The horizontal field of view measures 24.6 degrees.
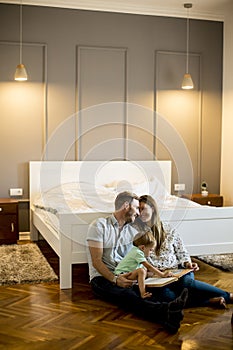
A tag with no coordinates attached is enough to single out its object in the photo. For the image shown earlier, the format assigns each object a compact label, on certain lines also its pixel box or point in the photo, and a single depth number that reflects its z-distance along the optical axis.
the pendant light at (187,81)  5.89
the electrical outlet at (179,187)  6.24
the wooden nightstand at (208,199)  6.03
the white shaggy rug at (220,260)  4.42
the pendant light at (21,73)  5.34
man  3.43
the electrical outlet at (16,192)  5.71
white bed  3.91
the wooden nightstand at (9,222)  5.38
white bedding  4.64
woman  3.48
